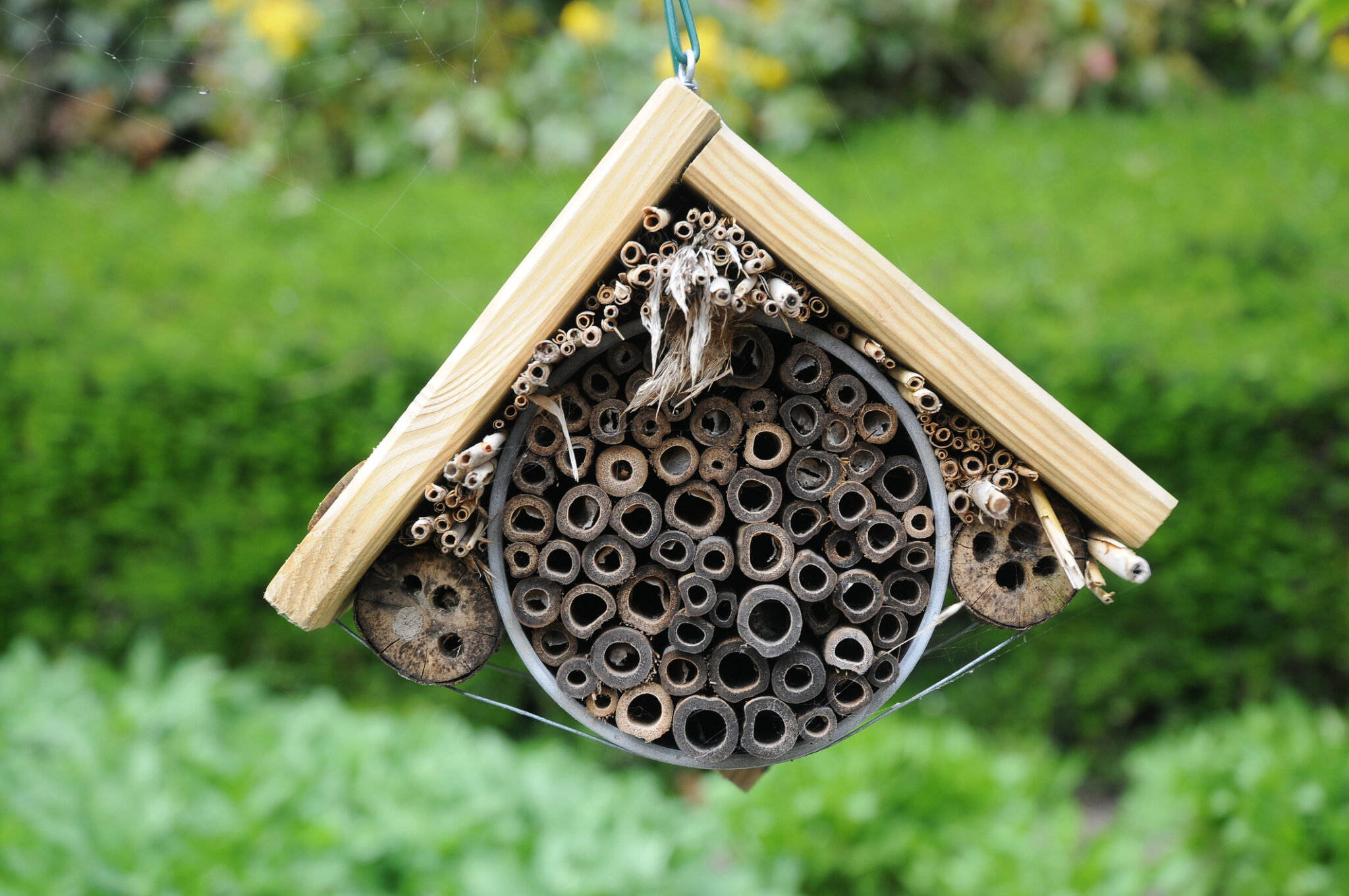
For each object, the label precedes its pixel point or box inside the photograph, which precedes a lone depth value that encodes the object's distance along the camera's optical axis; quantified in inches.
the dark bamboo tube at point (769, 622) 49.2
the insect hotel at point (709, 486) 47.1
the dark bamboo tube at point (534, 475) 49.9
